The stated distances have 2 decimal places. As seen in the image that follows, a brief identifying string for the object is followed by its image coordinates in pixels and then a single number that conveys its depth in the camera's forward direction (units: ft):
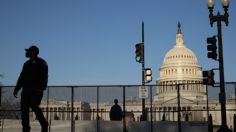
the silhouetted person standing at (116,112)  53.52
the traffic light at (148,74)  85.59
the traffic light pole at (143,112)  58.71
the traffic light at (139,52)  87.32
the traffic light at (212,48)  65.21
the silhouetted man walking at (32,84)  32.14
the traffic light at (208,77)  59.16
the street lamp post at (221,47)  57.36
